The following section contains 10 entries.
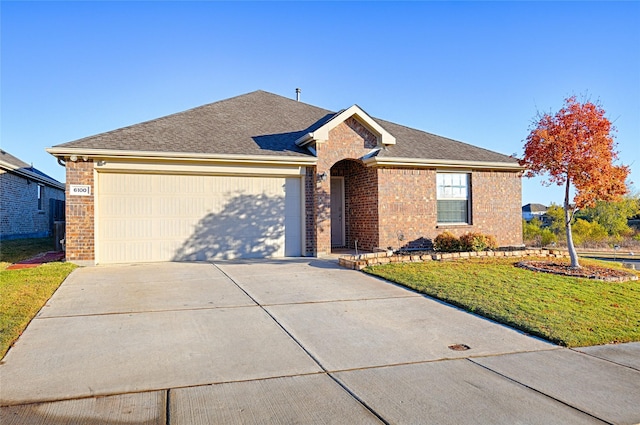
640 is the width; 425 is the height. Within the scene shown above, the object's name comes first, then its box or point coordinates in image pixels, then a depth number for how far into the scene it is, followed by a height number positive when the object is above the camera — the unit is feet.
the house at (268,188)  39.58 +3.07
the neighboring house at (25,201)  60.50 +3.14
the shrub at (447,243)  44.29 -2.59
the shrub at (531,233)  75.92 -2.96
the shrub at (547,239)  72.08 -3.79
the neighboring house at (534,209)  225.35 +3.26
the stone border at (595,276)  32.14 -4.47
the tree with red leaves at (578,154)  34.60 +4.77
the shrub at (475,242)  43.37 -2.49
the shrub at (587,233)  78.74 -3.22
